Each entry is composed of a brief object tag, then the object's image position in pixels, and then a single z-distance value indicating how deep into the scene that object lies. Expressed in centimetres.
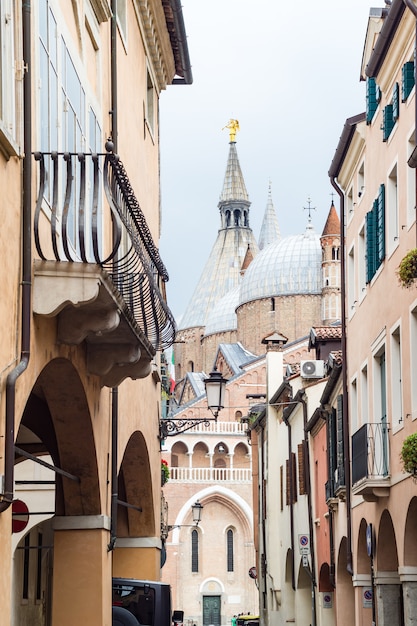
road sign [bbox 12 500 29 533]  1691
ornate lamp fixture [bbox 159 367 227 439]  2017
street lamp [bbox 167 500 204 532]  3829
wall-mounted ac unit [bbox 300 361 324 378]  3234
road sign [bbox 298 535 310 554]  2972
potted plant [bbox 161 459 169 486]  2801
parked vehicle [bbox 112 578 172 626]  1630
